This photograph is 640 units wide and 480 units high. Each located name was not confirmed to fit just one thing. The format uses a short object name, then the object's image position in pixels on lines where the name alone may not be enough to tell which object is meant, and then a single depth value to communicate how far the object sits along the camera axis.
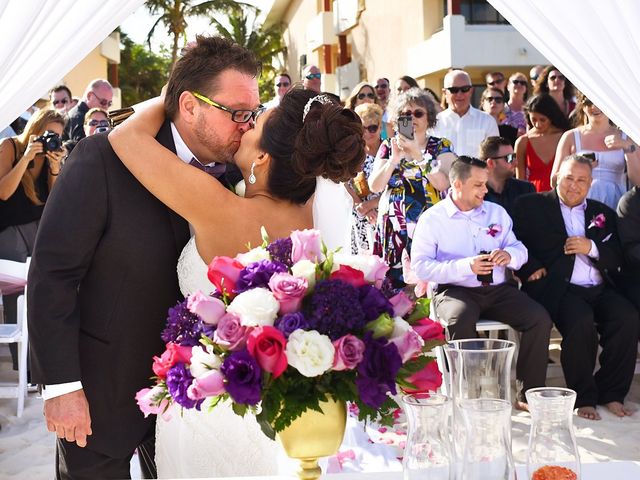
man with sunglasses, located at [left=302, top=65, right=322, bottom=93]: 8.57
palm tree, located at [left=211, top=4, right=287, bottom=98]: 38.16
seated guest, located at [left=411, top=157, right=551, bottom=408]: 5.59
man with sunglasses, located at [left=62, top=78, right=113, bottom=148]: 8.39
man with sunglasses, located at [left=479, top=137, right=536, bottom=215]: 6.47
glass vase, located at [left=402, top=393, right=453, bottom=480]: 1.60
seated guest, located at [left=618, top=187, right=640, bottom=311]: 5.98
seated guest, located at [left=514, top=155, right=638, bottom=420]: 5.70
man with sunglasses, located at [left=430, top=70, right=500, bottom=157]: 7.23
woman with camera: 6.45
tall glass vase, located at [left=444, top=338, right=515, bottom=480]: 1.72
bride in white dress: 2.40
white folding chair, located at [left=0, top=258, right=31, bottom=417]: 5.53
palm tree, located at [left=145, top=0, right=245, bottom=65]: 36.49
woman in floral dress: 6.08
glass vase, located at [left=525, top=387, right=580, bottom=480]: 1.66
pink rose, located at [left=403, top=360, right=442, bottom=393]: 1.75
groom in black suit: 2.42
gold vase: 1.68
